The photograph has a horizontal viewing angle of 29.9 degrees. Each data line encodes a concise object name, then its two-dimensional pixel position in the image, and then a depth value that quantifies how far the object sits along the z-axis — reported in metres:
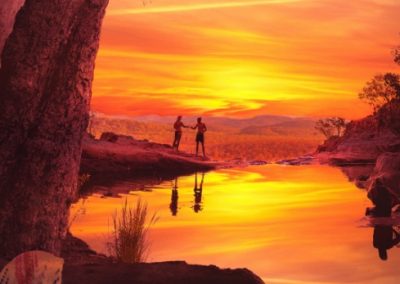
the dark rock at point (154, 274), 5.66
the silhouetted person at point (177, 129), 32.45
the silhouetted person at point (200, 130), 31.66
